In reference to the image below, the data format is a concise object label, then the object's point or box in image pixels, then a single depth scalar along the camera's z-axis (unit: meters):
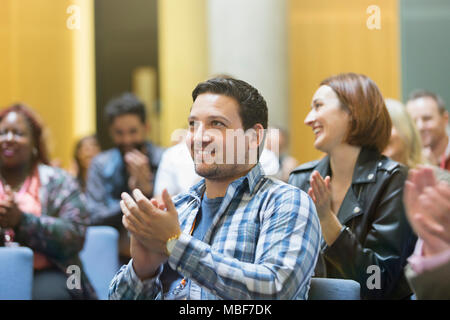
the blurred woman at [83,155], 4.73
